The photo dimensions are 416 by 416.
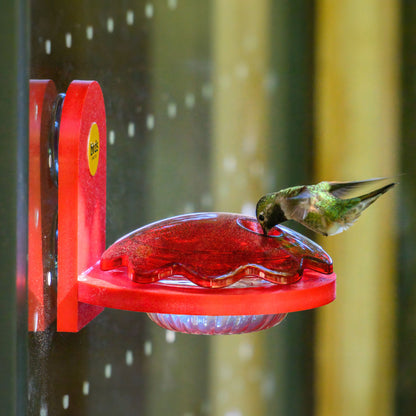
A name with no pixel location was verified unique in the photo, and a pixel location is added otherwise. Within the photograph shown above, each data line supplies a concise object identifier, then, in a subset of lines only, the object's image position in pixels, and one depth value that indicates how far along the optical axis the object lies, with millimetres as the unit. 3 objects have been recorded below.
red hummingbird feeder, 3375
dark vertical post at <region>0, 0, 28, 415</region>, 3369
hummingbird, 3404
